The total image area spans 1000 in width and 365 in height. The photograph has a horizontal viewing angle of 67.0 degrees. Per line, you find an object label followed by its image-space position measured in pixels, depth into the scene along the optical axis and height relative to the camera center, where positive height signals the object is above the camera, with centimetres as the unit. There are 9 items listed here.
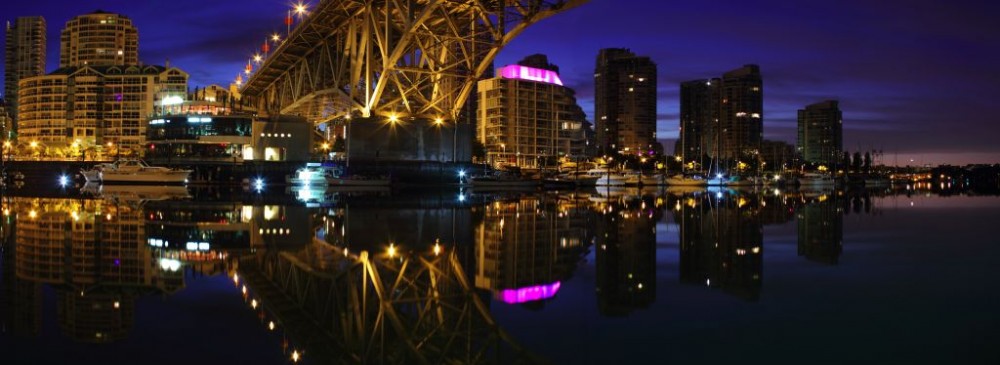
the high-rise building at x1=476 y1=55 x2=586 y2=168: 14238 +1215
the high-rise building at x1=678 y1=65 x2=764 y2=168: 16192 +661
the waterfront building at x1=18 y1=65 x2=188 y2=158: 14862 +1501
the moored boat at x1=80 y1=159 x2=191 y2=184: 5697 +58
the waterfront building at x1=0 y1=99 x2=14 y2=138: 15900 +1309
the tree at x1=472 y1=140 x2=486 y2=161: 11925 +490
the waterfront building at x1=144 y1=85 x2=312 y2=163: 8144 +523
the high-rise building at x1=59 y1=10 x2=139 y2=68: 17912 +3410
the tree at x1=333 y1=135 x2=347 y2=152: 12064 +595
